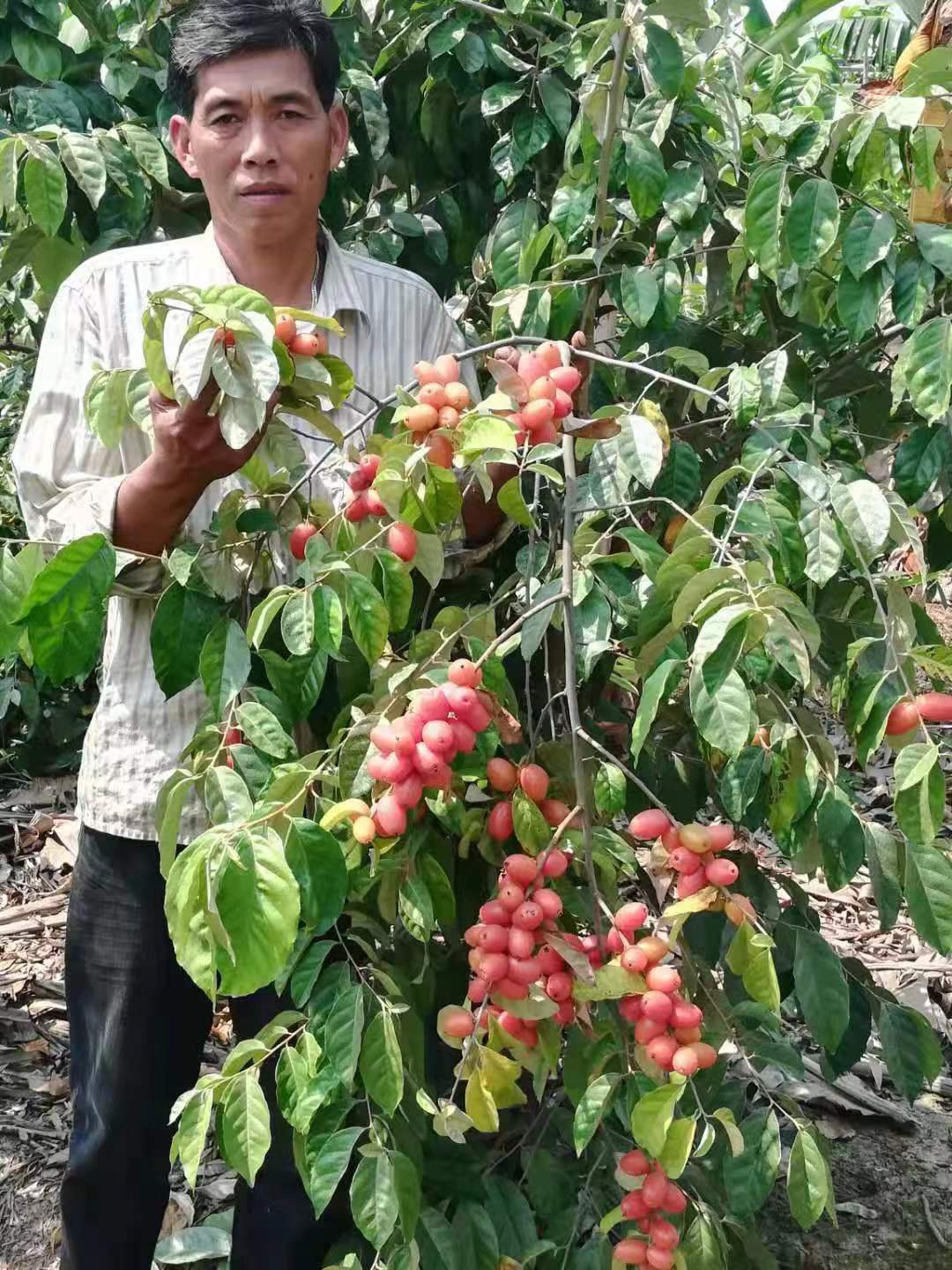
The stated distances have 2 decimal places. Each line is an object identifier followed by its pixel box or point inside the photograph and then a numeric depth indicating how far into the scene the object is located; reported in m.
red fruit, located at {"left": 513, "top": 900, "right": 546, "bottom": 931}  0.95
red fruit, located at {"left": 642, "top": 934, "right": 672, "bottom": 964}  0.97
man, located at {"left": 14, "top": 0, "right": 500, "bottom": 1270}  1.45
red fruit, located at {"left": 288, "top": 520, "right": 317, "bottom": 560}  1.15
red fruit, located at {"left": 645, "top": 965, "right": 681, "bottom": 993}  0.97
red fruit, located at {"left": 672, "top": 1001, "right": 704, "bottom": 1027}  0.98
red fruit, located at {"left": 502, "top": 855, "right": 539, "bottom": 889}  0.97
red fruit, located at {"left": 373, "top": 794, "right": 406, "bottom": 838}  0.93
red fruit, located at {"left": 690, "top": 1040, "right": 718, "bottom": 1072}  0.99
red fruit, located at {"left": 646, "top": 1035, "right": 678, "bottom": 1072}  0.98
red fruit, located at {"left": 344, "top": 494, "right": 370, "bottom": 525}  1.11
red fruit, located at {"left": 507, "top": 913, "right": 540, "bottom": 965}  0.95
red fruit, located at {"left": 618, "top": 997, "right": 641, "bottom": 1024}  1.01
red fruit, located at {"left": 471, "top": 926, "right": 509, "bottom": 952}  0.96
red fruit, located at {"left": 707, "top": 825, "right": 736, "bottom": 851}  0.99
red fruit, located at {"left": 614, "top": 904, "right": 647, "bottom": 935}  0.99
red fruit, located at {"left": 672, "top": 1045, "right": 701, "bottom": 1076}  0.97
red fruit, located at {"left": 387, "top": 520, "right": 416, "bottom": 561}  1.04
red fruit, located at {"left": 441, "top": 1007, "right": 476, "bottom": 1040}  1.01
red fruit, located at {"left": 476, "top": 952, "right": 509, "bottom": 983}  0.95
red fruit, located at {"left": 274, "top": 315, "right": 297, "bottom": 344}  1.03
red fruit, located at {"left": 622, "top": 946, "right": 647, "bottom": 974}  0.96
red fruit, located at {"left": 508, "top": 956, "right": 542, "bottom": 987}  0.95
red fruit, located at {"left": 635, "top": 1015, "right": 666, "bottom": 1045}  0.99
